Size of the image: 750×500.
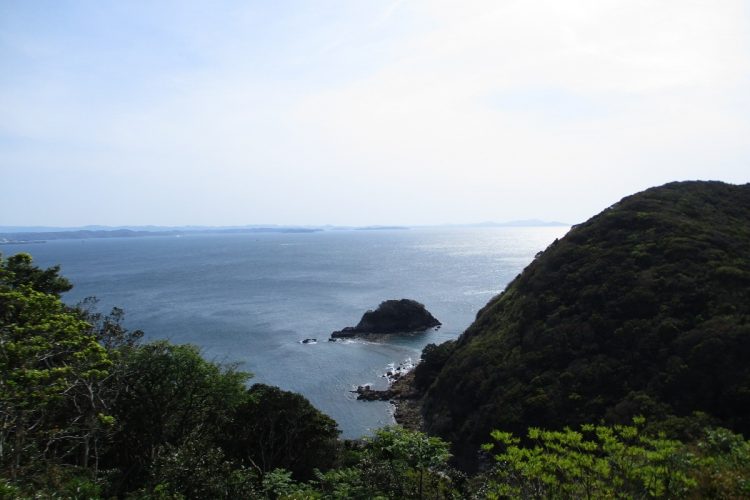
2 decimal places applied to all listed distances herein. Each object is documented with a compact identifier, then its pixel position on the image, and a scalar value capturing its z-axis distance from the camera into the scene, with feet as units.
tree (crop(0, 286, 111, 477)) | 35.45
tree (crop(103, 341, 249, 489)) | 63.36
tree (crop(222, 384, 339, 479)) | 85.15
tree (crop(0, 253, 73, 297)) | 82.74
